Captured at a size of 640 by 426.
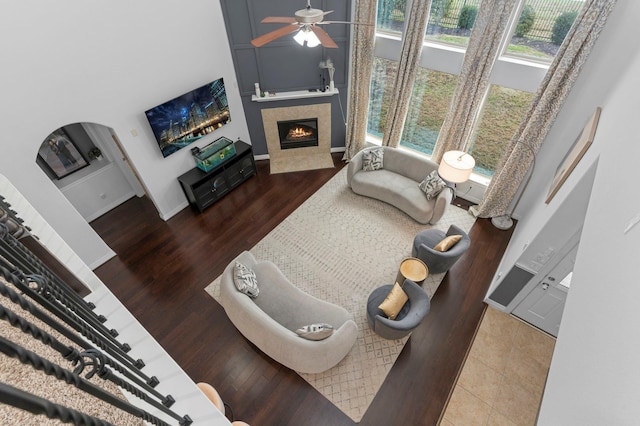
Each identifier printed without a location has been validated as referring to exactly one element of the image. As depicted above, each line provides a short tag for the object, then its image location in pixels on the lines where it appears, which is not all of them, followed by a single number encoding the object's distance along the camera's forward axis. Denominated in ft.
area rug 13.03
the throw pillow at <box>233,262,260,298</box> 13.15
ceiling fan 9.34
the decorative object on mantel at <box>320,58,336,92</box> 20.27
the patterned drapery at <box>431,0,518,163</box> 14.52
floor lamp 18.58
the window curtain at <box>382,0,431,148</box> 16.49
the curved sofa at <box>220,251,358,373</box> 11.71
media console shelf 19.77
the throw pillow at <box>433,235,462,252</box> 14.94
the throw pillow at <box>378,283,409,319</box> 12.96
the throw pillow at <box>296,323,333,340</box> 11.48
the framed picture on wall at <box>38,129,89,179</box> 17.63
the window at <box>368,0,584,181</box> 14.38
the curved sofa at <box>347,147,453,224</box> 18.52
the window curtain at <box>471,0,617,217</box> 12.43
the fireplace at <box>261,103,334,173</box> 22.36
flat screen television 17.35
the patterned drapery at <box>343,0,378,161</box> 18.33
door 11.80
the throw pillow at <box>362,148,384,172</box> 20.70
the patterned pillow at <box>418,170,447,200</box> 18.24
